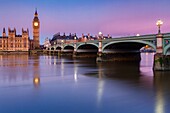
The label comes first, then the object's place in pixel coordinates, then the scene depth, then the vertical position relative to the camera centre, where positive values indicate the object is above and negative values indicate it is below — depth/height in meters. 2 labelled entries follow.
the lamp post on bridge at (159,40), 22.63 +1.33
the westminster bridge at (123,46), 22.66 +1.02
